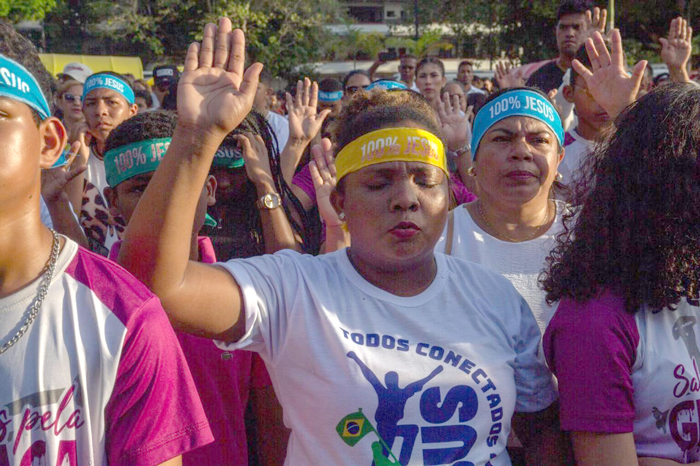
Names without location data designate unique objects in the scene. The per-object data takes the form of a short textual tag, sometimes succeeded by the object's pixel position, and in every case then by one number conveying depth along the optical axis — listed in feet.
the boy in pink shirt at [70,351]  5.11
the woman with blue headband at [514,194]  9.76
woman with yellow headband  5.89
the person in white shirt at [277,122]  18.69
